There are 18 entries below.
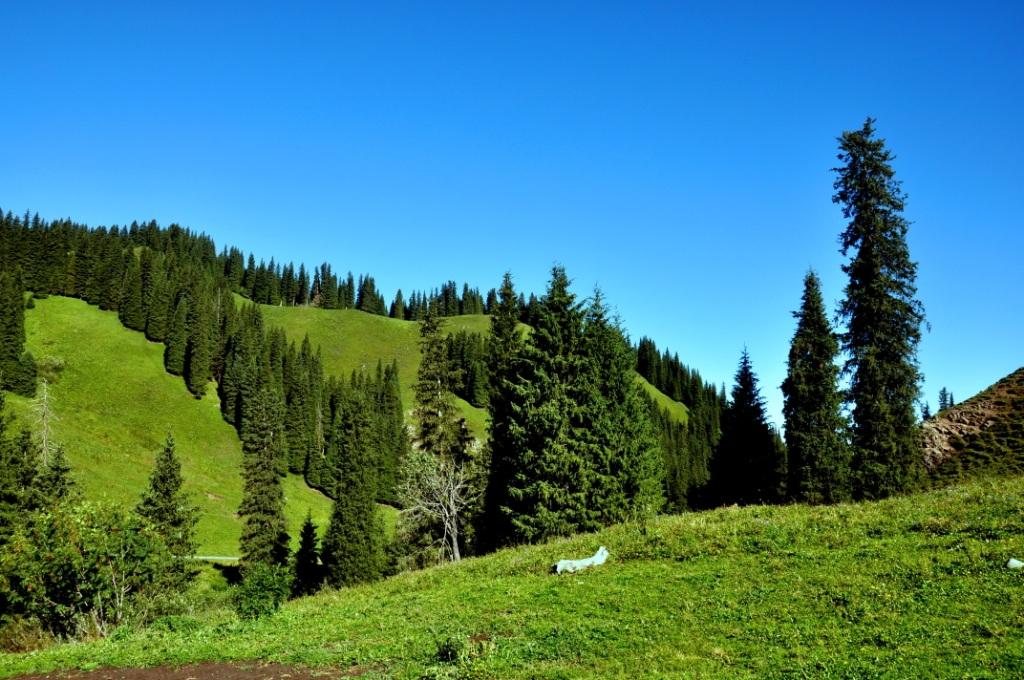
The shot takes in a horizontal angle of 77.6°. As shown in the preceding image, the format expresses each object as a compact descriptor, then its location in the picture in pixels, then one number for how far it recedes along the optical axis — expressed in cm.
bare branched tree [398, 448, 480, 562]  4284
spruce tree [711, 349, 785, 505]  5356
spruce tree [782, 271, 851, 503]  4556
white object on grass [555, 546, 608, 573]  1920
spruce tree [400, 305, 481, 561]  4316
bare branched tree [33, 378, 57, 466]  6744
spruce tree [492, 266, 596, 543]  3491
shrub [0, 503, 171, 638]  2522
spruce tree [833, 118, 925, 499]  3422
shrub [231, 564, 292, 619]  1967
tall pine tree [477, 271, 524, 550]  3744
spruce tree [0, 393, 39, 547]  4275
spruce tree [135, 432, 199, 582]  5269
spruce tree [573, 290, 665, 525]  3634
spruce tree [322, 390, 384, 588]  5391
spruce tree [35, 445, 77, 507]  4984
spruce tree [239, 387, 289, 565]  6297
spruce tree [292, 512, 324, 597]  5969
